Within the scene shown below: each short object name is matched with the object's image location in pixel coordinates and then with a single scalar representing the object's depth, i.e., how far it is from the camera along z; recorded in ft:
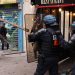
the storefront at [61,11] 18.94
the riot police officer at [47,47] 14.18
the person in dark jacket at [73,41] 13.12
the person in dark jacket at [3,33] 31.94
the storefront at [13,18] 32.42
